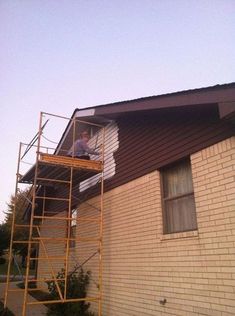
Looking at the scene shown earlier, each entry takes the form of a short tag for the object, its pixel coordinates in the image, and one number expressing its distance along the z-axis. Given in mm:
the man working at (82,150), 9688
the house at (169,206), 5688
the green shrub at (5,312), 8898
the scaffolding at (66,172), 8703
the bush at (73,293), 8945
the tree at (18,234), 32844
